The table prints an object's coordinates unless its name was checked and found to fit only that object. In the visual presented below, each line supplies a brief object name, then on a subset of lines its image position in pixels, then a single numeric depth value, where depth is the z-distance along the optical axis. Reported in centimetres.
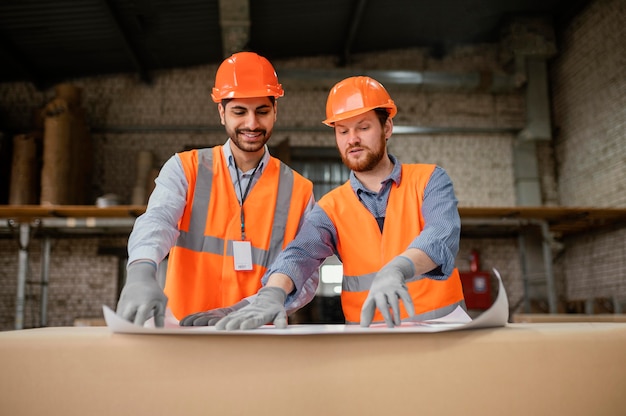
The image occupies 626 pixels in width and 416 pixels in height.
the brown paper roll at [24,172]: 862
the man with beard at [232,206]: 212
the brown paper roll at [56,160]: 841
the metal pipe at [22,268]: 784
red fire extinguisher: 1037
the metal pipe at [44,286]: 902
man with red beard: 180
